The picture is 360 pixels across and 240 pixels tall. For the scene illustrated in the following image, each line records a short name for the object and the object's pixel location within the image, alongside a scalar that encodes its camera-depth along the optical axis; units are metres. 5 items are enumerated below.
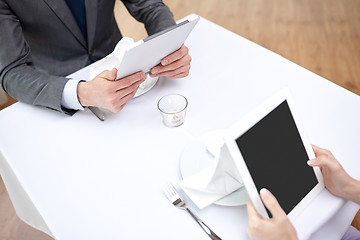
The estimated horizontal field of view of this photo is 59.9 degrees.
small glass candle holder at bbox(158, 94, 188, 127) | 0.86
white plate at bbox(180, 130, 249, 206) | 0.77
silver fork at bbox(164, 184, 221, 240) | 0.67
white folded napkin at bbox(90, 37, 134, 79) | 0.99
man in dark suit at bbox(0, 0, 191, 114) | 0.90
